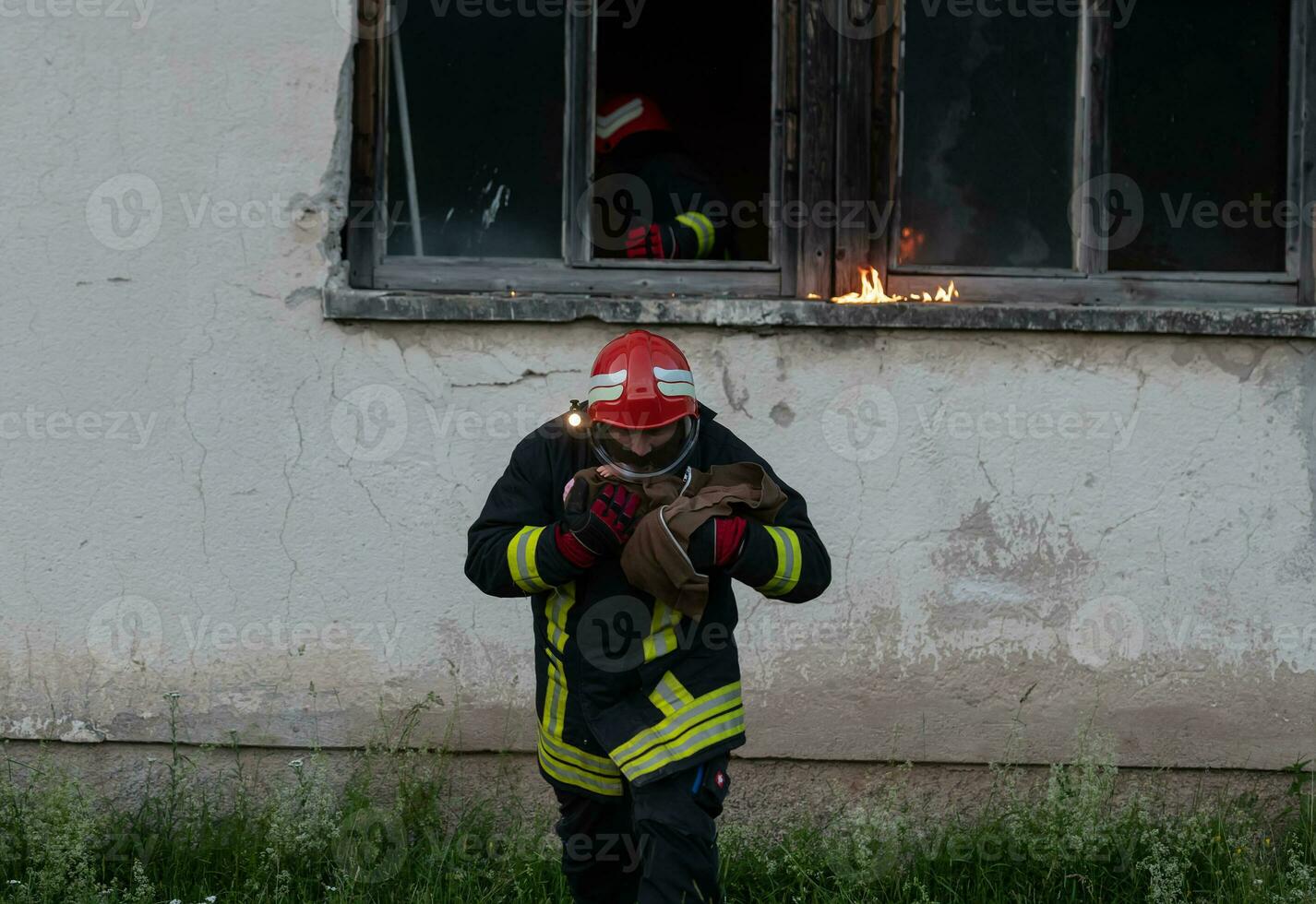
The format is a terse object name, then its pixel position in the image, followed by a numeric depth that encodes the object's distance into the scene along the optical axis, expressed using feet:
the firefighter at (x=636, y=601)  9.46
